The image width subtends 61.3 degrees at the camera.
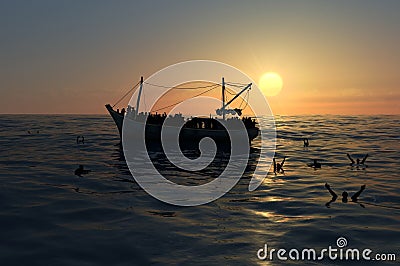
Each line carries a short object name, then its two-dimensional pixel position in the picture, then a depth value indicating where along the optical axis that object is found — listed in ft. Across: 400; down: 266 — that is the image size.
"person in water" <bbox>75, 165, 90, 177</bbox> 105.09
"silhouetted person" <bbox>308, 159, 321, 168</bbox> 126.41
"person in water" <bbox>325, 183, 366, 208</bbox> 76.18
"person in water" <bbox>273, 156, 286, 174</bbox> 120.09
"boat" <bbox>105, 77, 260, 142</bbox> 201.36
